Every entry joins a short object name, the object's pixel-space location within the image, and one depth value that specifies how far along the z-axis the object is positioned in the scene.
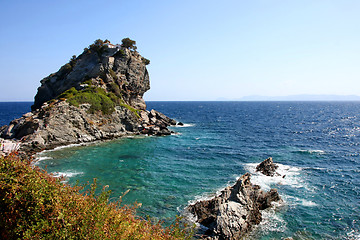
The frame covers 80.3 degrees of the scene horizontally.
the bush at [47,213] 8.01
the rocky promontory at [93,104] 49.34
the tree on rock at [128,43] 83.75
